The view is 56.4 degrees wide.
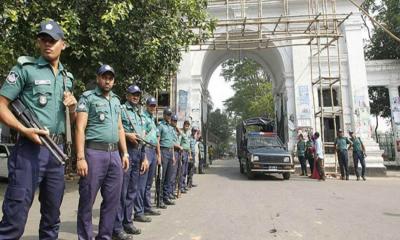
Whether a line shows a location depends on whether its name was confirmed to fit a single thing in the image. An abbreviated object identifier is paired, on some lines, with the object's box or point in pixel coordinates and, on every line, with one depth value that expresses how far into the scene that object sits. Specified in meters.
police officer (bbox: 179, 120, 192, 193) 9.24
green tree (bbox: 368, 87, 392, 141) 25.08
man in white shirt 13.48
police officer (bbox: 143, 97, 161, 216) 5.96
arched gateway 17.20
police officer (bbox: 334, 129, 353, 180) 13.29
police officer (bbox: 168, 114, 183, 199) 7.72
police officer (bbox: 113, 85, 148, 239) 4.98
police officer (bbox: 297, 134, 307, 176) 15.18
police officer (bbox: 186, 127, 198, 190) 10.64
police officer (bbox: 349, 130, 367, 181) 13.27
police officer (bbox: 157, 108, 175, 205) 7.18
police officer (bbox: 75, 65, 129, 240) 3.69
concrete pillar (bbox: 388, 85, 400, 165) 18.74
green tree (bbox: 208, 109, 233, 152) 57.97
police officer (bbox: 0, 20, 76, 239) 2.80
